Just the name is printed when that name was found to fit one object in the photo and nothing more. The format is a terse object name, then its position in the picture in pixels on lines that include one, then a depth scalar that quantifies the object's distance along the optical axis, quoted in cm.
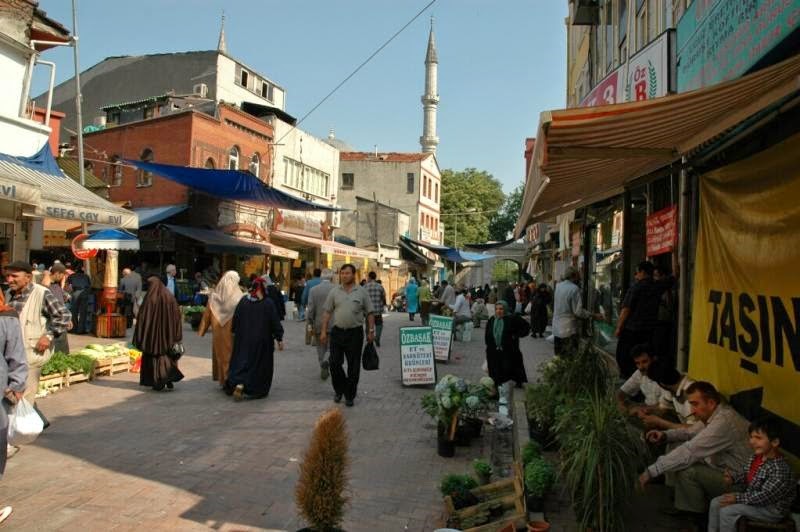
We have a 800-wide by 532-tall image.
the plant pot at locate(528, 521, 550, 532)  362
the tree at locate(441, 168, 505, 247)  6431
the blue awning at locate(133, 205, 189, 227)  2160
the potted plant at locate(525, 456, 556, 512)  405
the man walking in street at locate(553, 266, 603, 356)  1016
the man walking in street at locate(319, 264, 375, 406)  799
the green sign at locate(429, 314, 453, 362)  1218
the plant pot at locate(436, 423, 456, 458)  603
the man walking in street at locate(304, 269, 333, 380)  984
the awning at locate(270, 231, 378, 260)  2819
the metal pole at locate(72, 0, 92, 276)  1579
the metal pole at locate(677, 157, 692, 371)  621
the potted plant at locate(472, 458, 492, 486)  487
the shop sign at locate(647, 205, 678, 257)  664
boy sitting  320
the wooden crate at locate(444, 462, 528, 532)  389
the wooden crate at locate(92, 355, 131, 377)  943
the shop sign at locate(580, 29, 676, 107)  612
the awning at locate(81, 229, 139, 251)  1484
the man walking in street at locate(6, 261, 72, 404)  555
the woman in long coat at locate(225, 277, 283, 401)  830
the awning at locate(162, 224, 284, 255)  2145
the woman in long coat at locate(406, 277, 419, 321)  2172
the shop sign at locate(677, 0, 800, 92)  367
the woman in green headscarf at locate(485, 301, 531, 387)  766
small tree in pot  284
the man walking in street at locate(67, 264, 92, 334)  1435
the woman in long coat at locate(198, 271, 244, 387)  885
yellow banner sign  377
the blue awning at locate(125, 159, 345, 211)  1845
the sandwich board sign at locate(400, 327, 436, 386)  957
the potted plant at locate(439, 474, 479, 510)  441
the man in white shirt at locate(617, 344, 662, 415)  545
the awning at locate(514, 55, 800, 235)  344
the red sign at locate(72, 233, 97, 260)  1449
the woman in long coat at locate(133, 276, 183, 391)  854
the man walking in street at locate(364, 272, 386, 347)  1433
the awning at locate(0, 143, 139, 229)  864
